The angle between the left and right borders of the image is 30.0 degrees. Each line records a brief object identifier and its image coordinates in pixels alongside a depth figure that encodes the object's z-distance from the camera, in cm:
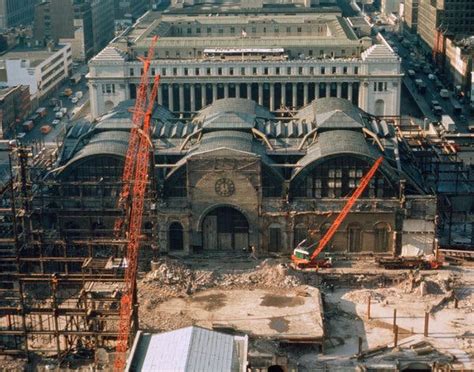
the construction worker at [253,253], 10488
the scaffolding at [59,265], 8444
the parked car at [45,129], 16300
